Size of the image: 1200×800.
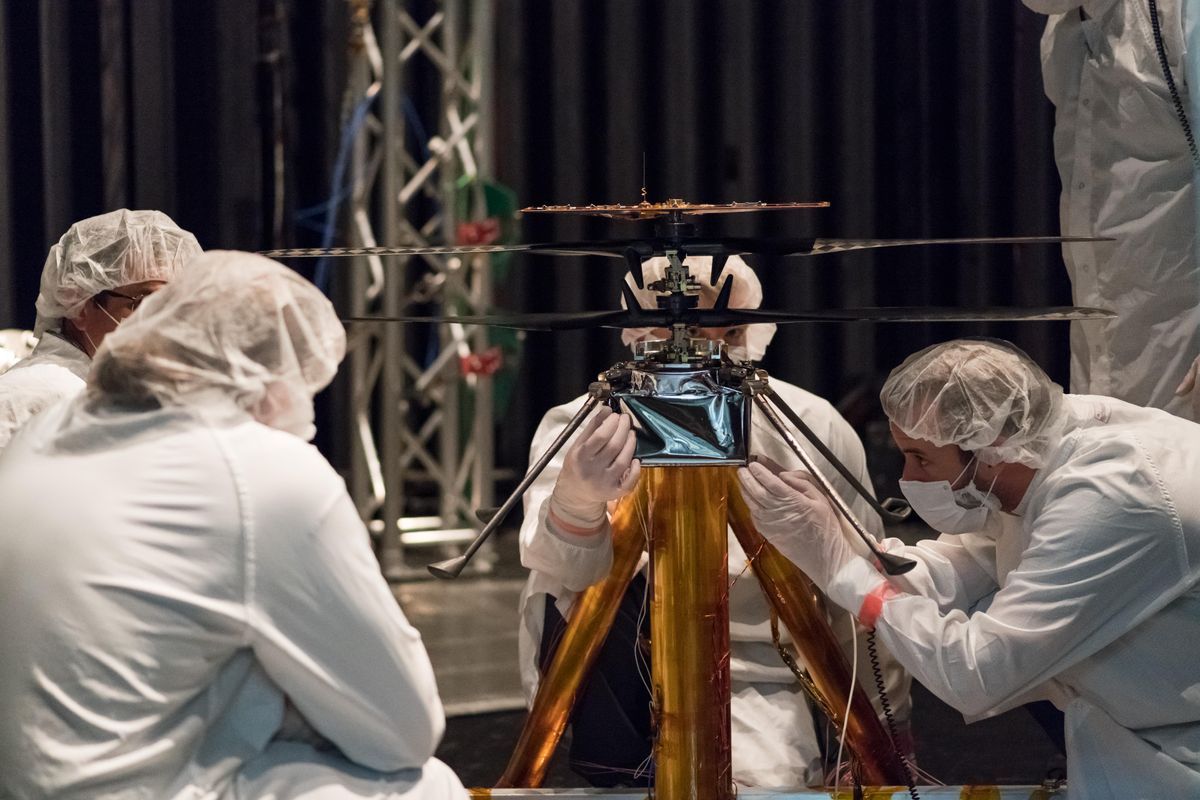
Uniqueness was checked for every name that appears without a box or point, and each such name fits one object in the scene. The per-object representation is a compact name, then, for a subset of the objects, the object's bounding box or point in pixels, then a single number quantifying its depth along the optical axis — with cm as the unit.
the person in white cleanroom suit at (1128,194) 583
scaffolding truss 915
